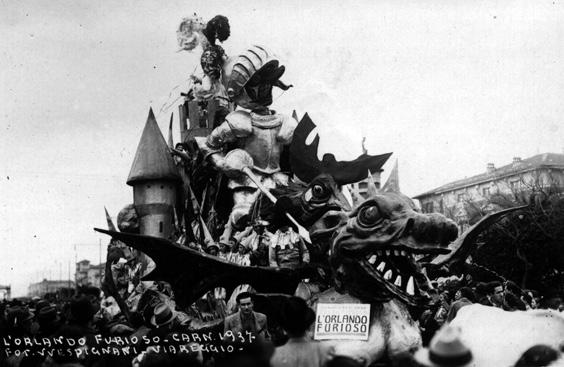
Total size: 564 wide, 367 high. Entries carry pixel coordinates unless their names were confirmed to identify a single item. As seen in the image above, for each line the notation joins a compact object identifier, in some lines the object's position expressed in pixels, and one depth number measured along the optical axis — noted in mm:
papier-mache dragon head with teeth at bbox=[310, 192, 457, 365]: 6457
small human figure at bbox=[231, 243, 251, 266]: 11109
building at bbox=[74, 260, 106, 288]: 79188
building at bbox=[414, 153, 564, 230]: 36375
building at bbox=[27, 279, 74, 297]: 98062
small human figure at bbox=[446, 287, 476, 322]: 8695
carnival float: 6633
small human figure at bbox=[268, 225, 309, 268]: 10531
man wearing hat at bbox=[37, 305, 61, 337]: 7243
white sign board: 6609
